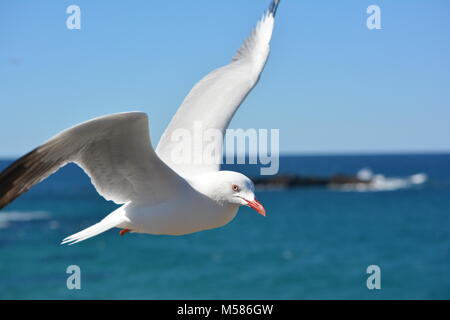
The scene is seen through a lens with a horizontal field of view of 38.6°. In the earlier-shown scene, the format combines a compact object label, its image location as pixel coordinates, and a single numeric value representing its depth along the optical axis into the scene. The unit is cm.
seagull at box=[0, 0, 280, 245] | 400
